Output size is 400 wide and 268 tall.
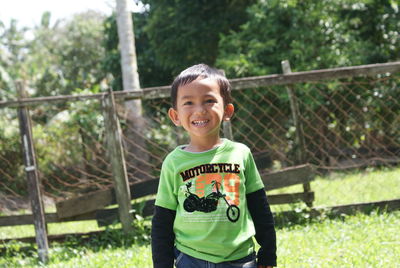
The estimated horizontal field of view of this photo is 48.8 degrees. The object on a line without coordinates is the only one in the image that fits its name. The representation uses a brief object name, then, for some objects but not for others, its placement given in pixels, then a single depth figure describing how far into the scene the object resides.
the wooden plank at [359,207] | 4.88
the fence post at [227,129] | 4.71
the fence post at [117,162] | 4.71
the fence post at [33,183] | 4.54
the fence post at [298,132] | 4.96
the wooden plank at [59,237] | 5.01
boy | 1.91
